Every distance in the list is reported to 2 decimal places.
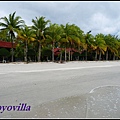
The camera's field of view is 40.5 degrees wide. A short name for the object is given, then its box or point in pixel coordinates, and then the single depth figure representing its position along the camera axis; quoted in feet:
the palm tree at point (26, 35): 81.47
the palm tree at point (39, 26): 85.46
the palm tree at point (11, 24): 78.54
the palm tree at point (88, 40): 112.33
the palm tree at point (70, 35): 93.27
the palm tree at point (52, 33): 87.51
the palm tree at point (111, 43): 130.77
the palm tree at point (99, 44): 117.70
